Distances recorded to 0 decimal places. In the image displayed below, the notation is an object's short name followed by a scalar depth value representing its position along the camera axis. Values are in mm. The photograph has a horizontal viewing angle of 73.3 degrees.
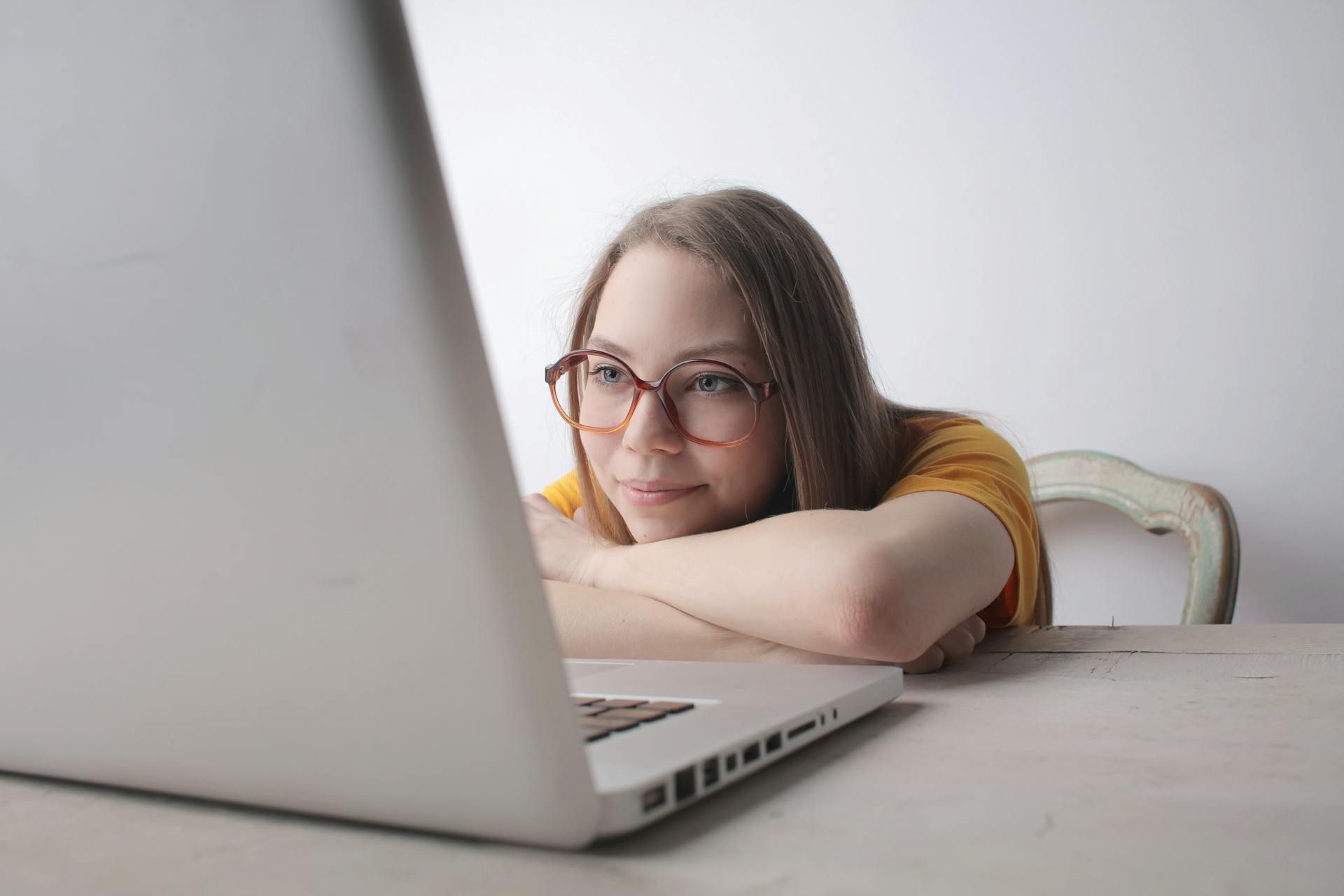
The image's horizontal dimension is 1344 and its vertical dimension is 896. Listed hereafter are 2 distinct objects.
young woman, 661
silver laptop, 215
